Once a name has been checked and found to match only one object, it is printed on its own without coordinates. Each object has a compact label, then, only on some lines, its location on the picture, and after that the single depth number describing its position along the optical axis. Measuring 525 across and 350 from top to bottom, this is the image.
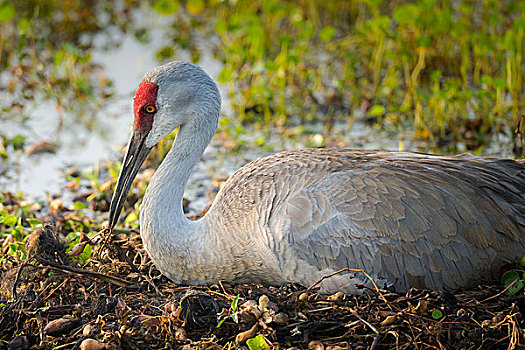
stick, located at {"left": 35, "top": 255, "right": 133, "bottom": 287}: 7.47
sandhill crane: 7.66
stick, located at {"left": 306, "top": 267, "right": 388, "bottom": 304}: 7.36
